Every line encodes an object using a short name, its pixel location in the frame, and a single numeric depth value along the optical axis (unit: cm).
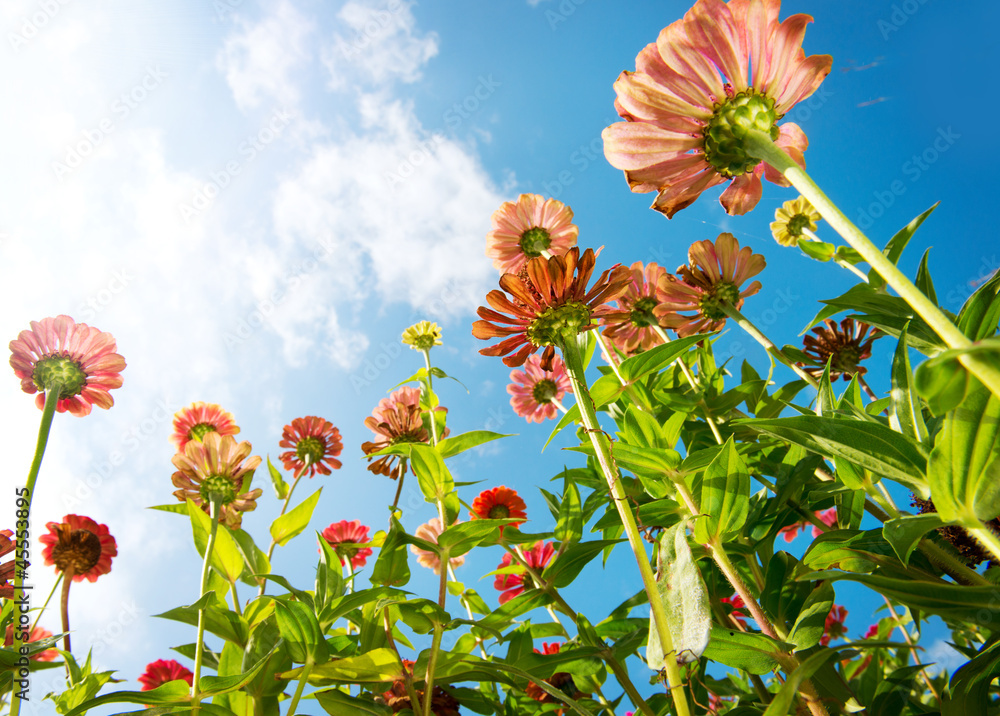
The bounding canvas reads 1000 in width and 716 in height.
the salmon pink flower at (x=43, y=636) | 62
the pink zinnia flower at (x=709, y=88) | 33
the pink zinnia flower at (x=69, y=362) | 51
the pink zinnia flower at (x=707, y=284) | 58
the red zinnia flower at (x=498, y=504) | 70
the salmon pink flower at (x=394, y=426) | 66
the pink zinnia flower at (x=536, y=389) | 73
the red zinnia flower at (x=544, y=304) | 41
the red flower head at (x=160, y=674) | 62
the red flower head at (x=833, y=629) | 78
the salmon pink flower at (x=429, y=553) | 69
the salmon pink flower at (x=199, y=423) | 67
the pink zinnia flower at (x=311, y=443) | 71
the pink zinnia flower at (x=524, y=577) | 71
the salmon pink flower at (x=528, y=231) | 60
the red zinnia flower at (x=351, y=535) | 72
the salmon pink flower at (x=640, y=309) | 58
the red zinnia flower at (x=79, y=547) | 64
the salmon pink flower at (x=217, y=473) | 55
